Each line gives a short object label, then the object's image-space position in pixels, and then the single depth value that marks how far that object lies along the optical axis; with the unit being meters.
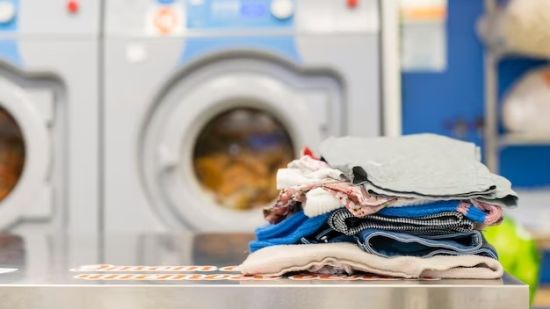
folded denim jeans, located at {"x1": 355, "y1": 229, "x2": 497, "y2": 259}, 1.41
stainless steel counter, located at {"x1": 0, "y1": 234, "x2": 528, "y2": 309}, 1.26
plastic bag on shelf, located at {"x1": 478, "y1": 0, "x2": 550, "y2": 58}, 3.30
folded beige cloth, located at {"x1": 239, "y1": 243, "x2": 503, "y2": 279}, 1.38
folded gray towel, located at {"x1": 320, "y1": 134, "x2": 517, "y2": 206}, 1.42
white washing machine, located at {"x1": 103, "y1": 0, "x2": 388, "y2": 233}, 2.90
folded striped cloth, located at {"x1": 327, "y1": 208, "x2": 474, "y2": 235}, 1.42
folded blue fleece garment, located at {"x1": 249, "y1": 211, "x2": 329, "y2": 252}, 1.51
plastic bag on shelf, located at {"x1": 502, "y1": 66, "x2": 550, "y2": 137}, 3.55
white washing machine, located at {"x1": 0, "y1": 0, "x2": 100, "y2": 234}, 2.93
